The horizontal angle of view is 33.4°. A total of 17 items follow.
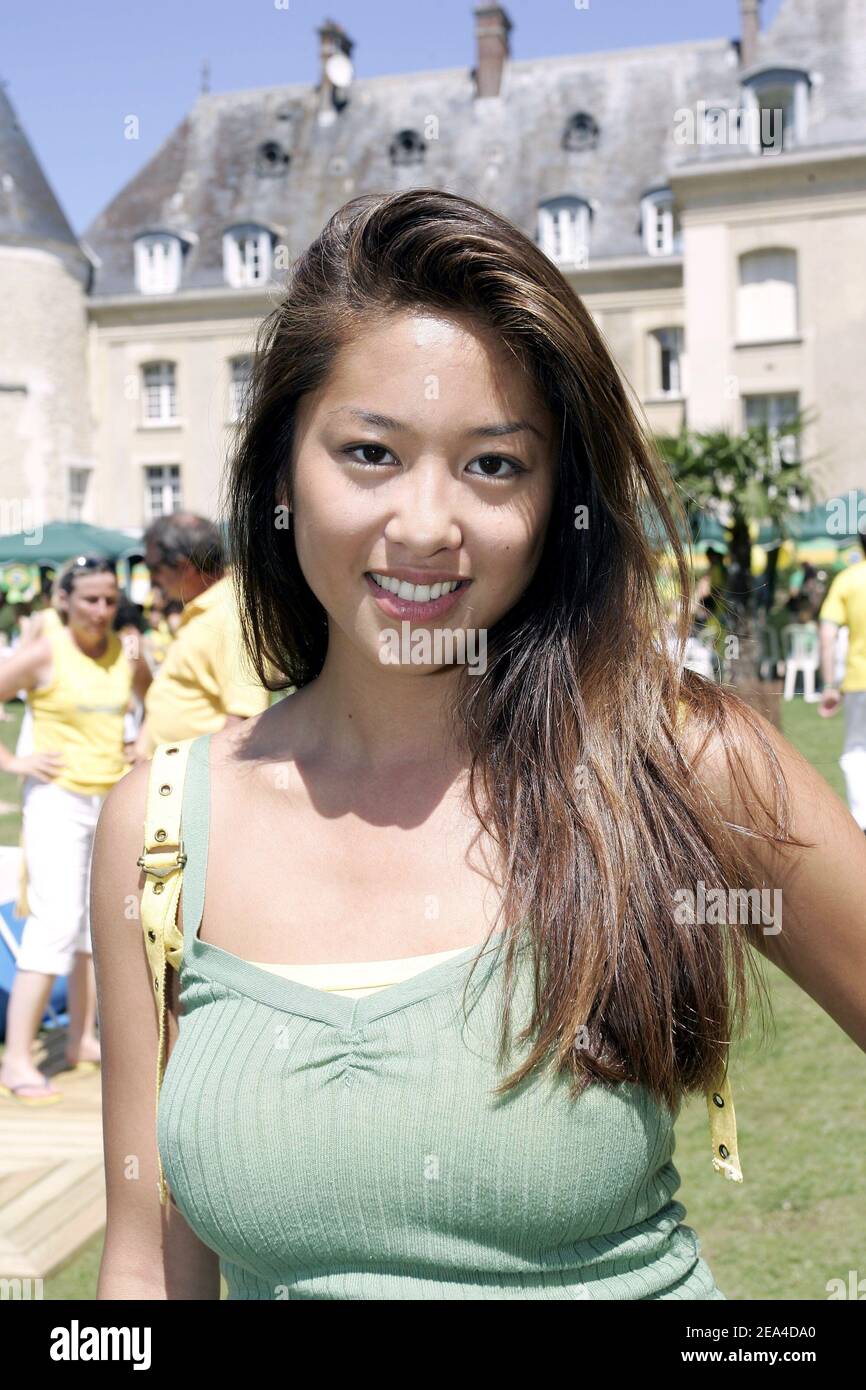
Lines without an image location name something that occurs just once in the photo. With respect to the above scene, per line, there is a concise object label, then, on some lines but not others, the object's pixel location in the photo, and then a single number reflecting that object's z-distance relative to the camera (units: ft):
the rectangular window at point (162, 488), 129.80
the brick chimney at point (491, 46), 126.31
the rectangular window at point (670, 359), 116.88
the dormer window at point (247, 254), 127.54
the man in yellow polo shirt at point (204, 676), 16.20
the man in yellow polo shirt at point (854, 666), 25.43
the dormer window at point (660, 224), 117.80
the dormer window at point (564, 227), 120.47
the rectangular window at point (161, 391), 129.18
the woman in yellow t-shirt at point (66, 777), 18.30
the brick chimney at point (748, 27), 121.29
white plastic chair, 71.05
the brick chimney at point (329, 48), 131.95
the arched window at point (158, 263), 128.77
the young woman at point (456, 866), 4.79
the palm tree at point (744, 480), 61.77
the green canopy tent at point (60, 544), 73.46
